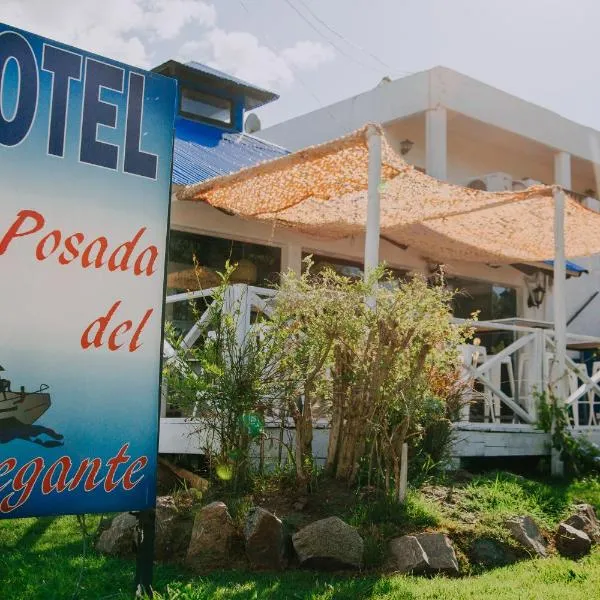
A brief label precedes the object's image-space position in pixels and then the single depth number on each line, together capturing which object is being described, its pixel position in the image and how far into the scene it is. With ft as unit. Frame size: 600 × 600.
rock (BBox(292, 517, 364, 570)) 14.40
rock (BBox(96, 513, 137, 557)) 15.80
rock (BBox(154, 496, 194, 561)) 15.42
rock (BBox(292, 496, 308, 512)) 16.30
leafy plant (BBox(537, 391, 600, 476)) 24.38
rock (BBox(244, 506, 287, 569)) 14.56
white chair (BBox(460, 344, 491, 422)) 22.09
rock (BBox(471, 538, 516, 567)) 15.49
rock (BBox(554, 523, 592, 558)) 16.37
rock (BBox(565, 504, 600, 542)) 17.20
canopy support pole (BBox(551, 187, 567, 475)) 25.49
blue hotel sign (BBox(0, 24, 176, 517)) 9.95
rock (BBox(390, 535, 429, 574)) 14.39
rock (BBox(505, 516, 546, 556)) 16.19
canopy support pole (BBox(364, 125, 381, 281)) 20.68
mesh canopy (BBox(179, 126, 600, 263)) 23.45
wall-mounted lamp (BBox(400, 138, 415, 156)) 43.88
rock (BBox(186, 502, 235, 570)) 14.66
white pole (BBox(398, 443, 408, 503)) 16.63
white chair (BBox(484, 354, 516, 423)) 28.90
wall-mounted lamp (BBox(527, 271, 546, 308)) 44.47
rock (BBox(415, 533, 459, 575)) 14.65
